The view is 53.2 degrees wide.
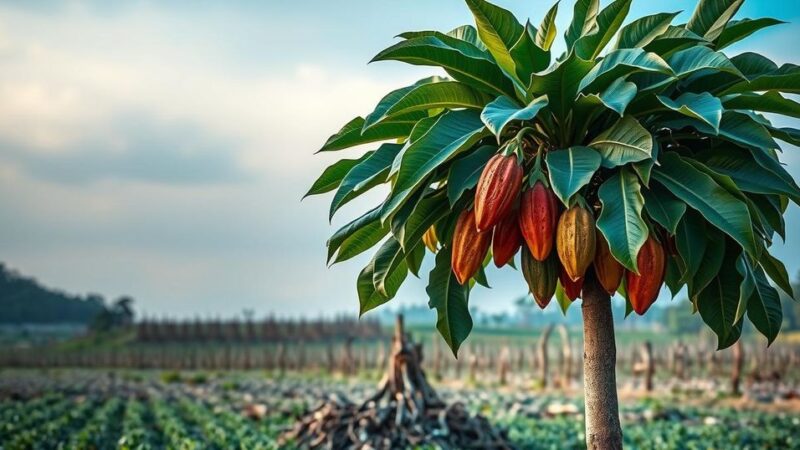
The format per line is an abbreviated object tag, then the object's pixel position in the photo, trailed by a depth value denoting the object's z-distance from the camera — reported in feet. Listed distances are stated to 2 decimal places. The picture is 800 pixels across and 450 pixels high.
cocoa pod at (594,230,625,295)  10.89
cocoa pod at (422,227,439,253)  12.89
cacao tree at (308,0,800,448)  10.25
